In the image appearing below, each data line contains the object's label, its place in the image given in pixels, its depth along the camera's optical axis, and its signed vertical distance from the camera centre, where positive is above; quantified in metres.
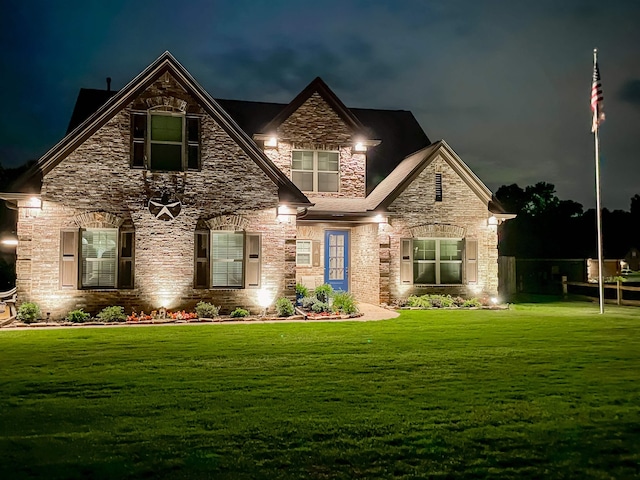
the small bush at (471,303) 19.97 -1.24
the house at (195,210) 15.99 +1.52
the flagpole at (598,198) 17.86 +1.96
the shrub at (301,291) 19.84 -0.86
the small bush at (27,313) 15.14 -1.17
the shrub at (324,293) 19.17 -0.88
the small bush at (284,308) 16.73 -1.17
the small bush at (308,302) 18.16 -1.09
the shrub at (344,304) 17.03 -1.10
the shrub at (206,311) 16.23 -1.21
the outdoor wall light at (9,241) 18.14 +0.68
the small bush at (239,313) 16.53 -1.29
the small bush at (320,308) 17.27 -1.20
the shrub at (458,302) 20.11 -1.21
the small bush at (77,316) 15.35 -1.28
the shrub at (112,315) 15.45 -1.24
